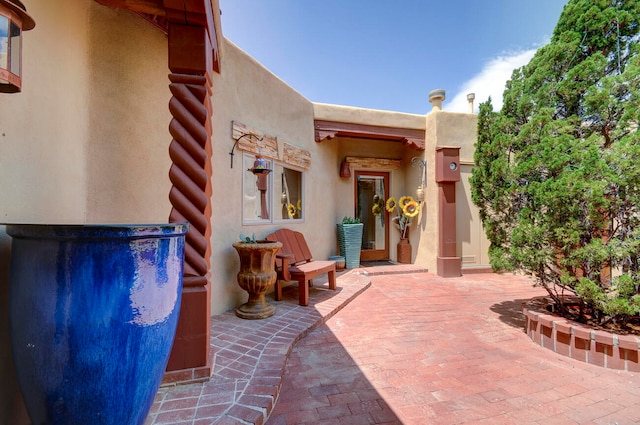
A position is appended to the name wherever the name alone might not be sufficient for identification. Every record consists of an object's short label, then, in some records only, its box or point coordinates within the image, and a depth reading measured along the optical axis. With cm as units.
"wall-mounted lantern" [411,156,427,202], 623
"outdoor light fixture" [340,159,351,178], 661
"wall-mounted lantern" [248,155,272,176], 334
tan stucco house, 152
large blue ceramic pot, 107
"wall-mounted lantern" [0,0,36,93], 99
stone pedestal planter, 323
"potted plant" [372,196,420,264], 654
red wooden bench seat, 377
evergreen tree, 247
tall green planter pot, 620
